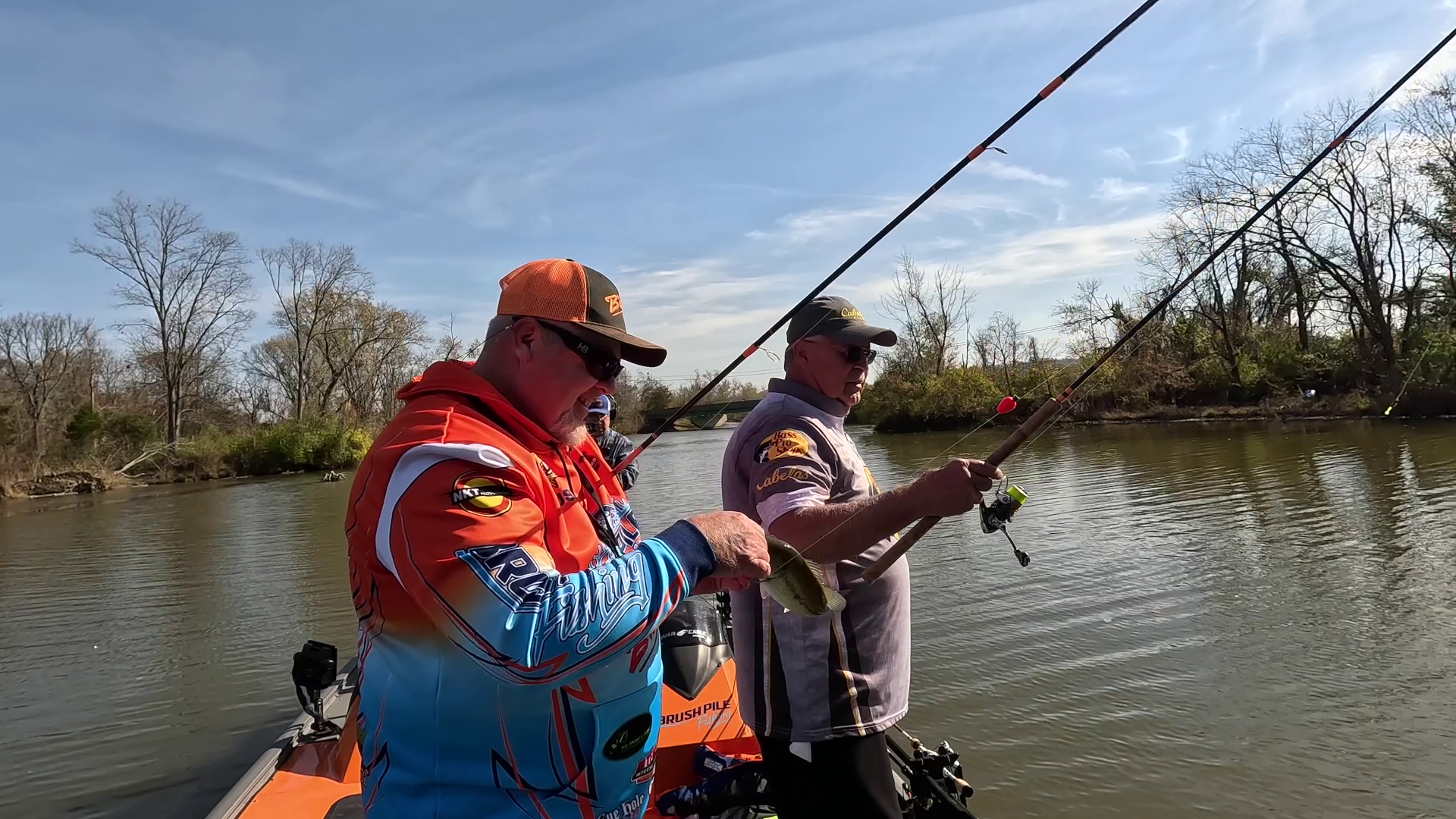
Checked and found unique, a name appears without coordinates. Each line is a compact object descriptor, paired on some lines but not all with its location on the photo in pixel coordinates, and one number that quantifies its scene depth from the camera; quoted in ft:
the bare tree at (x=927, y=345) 161.07
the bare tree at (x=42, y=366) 154.10
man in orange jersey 4.65
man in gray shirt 8.09
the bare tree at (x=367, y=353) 172.65
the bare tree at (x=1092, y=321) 125.29
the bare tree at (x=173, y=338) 146.72
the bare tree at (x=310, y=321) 168.45
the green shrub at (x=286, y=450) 139.74
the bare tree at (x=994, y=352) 154.20
